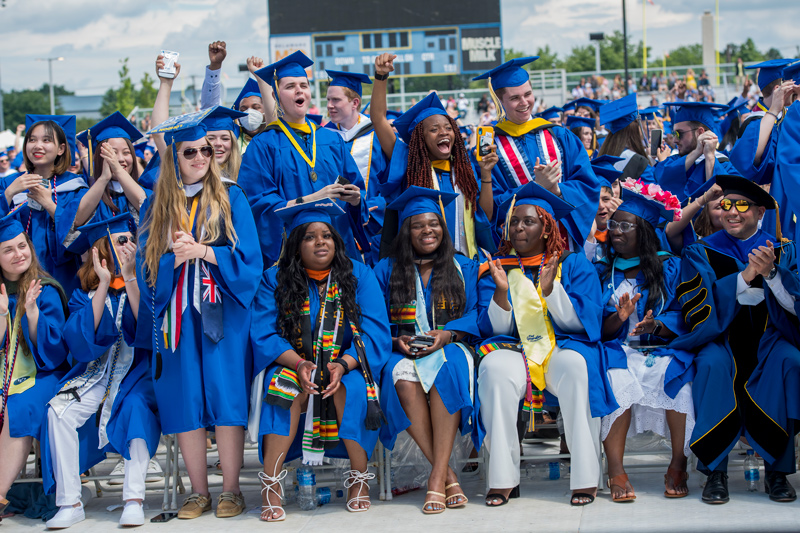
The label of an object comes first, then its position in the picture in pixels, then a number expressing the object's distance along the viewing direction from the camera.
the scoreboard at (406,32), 29.00
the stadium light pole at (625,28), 25.16
